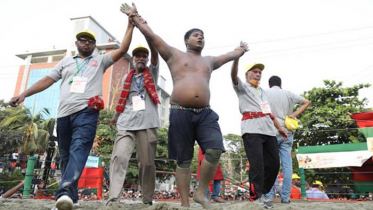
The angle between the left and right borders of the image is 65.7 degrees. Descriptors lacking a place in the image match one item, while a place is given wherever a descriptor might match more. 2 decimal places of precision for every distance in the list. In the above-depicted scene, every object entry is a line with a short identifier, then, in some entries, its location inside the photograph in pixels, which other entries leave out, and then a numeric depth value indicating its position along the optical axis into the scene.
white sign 10.49
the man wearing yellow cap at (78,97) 2.76
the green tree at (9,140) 19.14
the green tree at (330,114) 17.08
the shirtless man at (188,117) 2.75
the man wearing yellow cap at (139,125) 3.10
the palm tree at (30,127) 20.40
